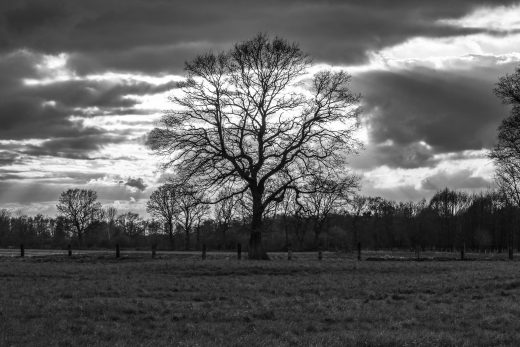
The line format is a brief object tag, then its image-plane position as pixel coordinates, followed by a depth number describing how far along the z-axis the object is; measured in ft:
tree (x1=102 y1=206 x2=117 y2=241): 458.66
